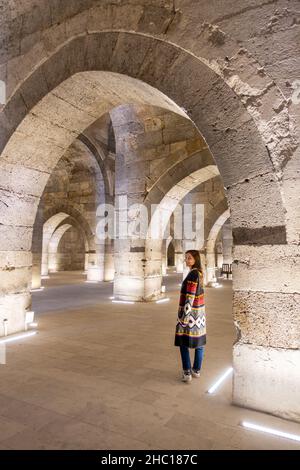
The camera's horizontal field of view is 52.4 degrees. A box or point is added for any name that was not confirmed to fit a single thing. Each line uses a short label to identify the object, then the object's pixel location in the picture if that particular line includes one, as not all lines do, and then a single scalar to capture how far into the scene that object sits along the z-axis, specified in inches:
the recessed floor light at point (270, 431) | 78.5
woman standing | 108.5
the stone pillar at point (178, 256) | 786.2
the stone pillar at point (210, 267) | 473.4
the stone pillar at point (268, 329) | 87.8
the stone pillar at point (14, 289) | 170.2
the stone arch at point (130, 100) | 93.2
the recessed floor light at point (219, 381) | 105.2
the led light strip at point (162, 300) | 304.0
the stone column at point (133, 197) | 304.0
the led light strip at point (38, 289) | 402.1
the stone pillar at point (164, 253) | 746.4
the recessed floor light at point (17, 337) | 162.1
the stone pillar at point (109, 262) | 534.9
